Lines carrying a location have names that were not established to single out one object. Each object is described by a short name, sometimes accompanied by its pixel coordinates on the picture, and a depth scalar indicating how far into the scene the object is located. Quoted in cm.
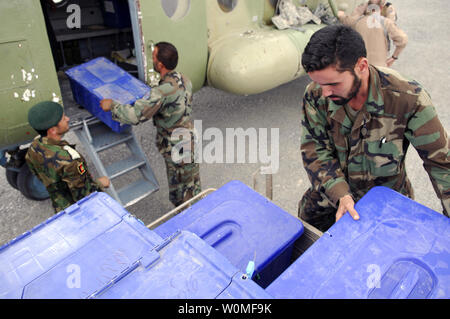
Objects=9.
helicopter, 264
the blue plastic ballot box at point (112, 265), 99
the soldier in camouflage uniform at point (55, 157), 237
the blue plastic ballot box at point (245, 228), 156
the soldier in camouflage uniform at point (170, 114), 287
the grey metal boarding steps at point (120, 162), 322
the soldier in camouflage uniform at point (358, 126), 158
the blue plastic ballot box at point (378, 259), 112
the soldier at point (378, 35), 414
